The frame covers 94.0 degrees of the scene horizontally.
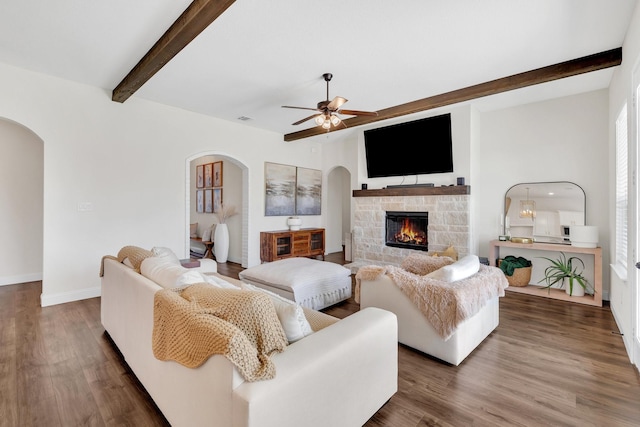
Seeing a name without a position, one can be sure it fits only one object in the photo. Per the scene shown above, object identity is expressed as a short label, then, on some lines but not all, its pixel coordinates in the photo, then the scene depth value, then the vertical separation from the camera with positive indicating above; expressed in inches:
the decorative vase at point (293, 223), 246.0 -8.2
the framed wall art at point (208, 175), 274.8 +35.8
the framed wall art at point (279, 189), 238.1 +19.8
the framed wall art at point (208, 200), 273.4 +11.9
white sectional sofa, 42.9 -28.5
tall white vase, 240.1 -23.5
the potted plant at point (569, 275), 150.9 -32.3
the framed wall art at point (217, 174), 262.7 +34.8
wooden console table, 142.7 -27.2
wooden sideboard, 225.9 -24.5
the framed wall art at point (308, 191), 261.4 +19.8
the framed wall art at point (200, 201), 286.0 +11.5
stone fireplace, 181.3 -3.0
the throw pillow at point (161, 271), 69.8 -14.7
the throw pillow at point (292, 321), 57.0 -20.8
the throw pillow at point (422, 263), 121.5 -20.9
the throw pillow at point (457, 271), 94.7 -19.1
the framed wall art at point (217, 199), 262.7 +12.6
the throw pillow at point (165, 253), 113.2 -16.0
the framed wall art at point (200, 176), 288.7 +36.1
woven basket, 166.1 -35.3
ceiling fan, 135.3 +47.5
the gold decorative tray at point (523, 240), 164.7 -14.7
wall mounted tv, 189.9 +44.9
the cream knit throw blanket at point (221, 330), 43.4 -18.9
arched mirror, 160.6 +2.1
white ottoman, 124.3 -29.8
